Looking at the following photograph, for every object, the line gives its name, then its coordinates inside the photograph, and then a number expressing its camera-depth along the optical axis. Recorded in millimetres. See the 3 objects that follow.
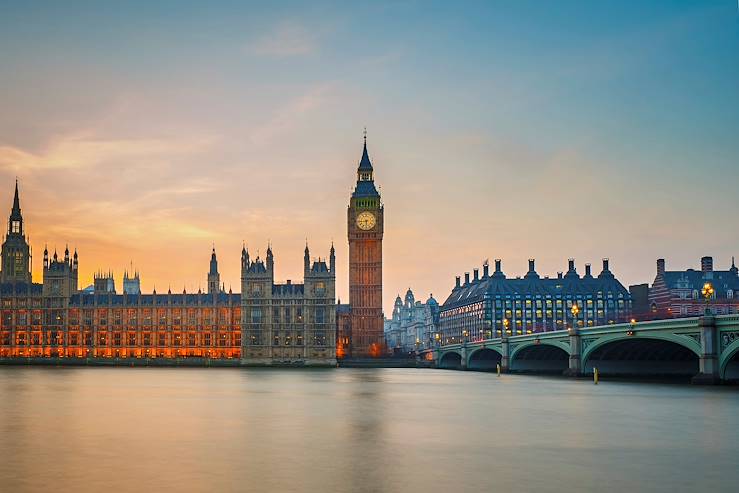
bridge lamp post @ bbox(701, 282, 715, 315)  78044
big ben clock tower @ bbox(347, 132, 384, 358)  195000
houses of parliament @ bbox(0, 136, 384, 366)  188625
